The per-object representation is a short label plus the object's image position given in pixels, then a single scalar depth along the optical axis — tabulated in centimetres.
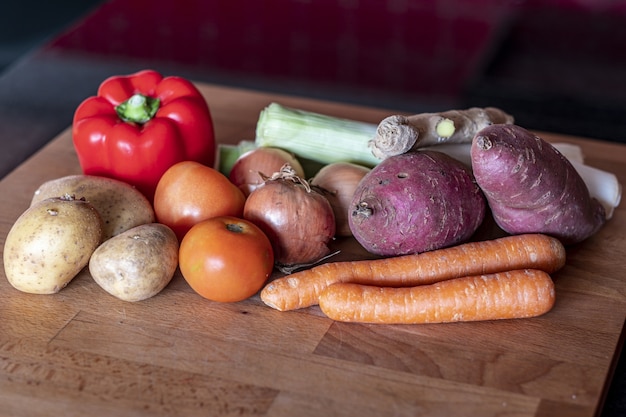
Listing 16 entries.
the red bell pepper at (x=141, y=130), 105
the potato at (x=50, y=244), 92
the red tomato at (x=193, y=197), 97
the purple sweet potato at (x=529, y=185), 94
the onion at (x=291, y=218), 96
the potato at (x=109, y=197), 98
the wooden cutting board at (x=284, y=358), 84
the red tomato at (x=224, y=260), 91
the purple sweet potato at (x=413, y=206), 95
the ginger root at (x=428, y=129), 98
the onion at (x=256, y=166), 104
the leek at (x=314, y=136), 108
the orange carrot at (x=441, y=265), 94
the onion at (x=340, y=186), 101
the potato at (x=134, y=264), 92
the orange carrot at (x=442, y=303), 91
